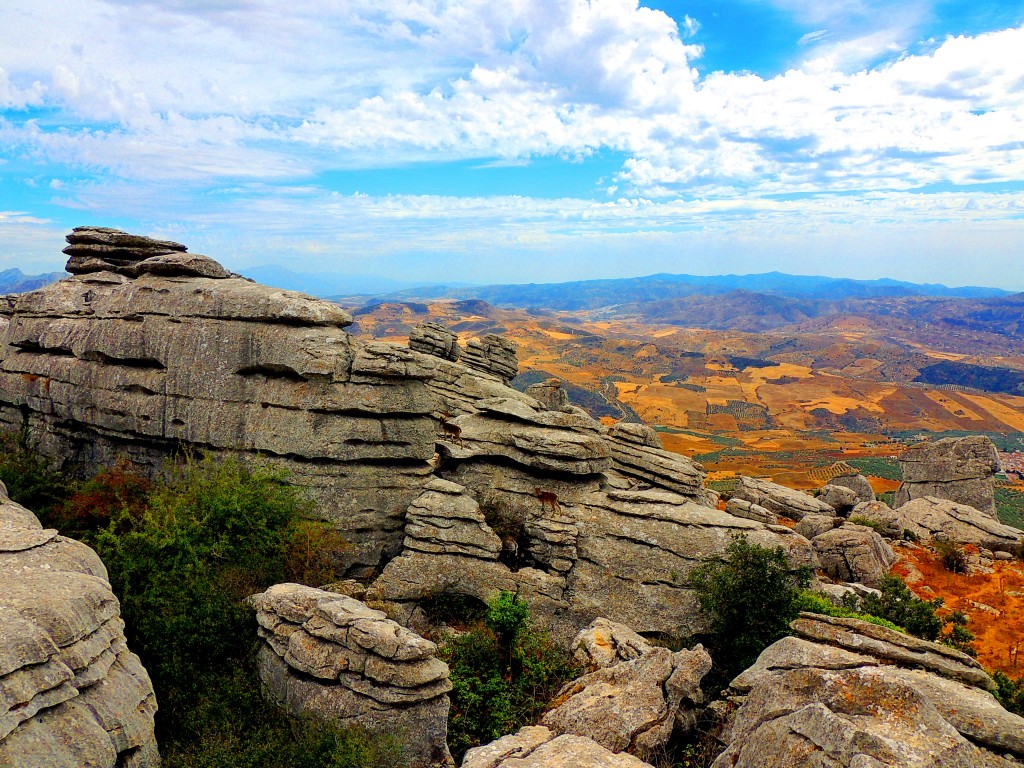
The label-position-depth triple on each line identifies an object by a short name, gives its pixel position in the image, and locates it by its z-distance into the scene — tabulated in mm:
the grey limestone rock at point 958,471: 48062
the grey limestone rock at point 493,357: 46250
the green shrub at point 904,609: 21234
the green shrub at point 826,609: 20547
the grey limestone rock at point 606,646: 18000
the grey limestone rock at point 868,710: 9742
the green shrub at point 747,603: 19344
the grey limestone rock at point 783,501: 40406
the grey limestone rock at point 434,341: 43812
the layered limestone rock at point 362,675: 14477
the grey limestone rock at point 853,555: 31422
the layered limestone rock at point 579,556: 22312
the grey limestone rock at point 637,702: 14055
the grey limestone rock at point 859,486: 48625
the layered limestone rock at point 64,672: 11086
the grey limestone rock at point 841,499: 45156
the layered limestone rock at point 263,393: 24297
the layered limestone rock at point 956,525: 39438
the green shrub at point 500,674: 15945
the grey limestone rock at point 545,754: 11668
